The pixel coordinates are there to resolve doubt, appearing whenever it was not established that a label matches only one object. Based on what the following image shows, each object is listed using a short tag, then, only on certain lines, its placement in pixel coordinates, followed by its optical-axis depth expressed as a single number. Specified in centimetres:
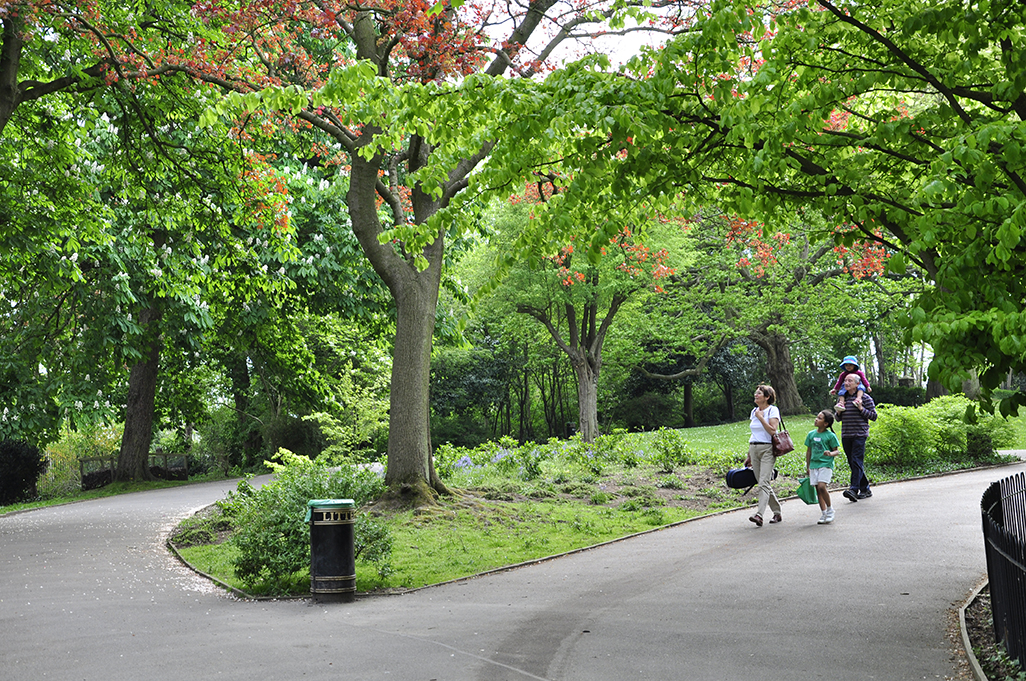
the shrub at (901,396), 3516
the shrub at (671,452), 1762
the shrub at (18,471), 2369
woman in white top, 1093
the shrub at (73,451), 2982
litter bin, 818
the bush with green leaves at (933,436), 1686
